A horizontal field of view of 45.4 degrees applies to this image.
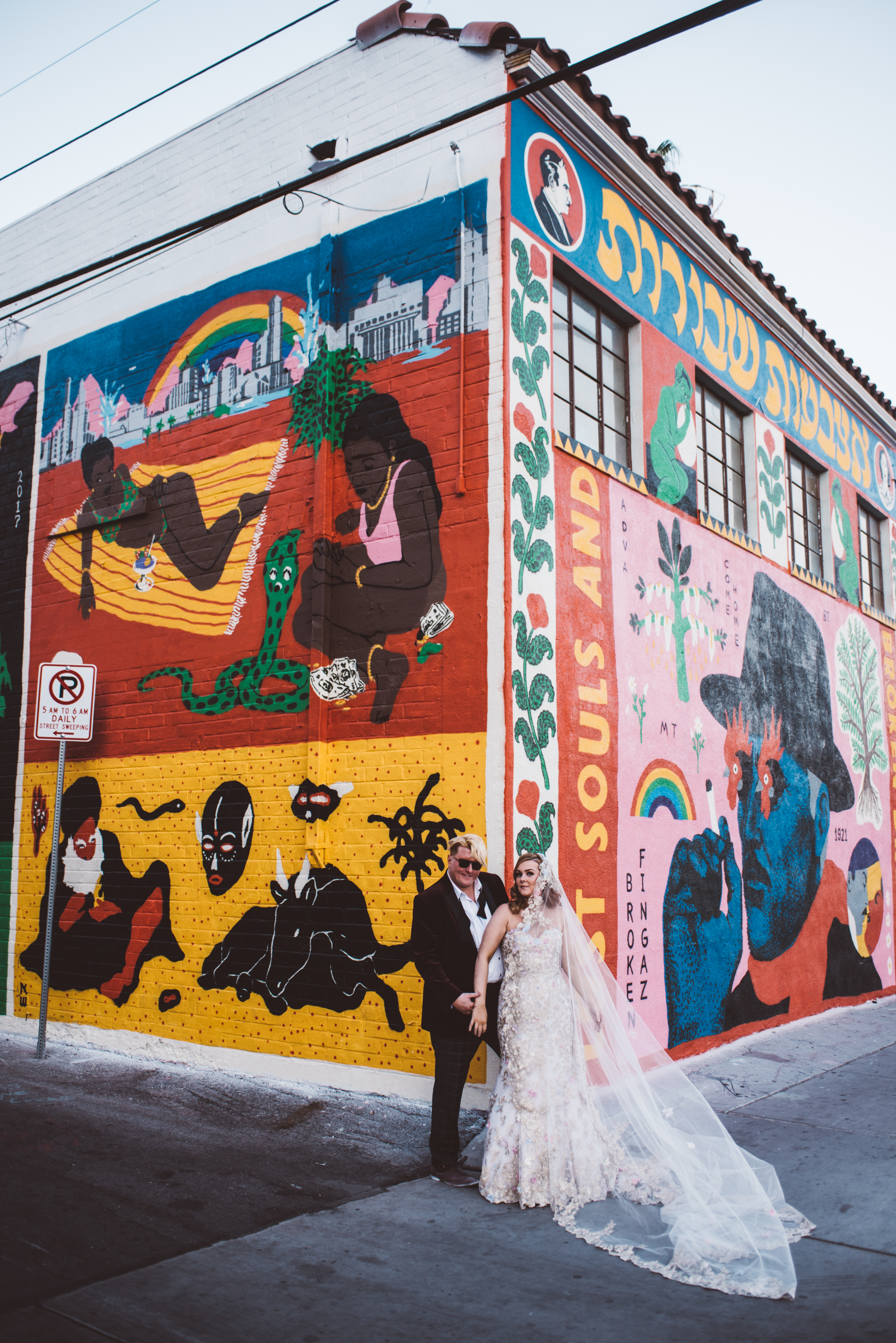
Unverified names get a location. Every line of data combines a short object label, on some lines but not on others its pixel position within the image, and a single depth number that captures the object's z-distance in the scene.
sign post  8.17
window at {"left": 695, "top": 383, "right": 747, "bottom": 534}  9.84
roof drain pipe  7.09
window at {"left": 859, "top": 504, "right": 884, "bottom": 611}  13.64
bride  4.62
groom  5.40
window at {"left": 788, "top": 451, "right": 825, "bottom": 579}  11.79
